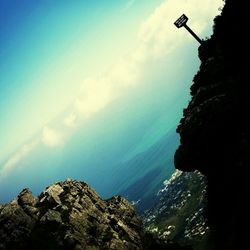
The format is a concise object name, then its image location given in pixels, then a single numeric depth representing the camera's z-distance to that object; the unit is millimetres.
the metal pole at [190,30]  62250
